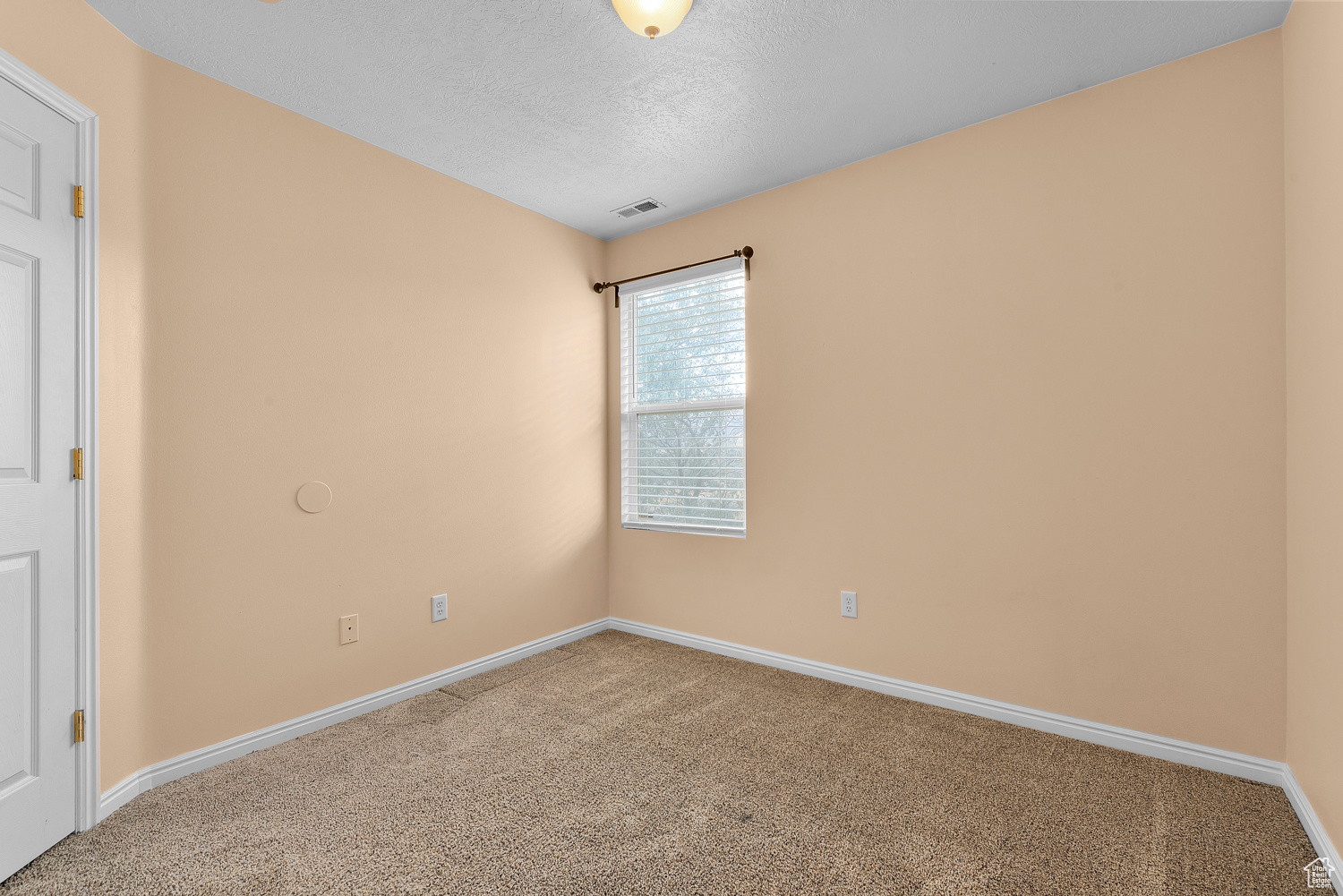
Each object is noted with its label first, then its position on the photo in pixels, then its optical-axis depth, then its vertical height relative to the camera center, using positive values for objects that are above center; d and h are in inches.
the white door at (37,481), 63.1 -2.8
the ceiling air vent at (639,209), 130.2 +50.5
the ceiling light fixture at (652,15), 69.4 +48.1
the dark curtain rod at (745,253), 125.9 +39.0
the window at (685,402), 131.0 +10.4
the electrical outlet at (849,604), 114.1 -28.1
